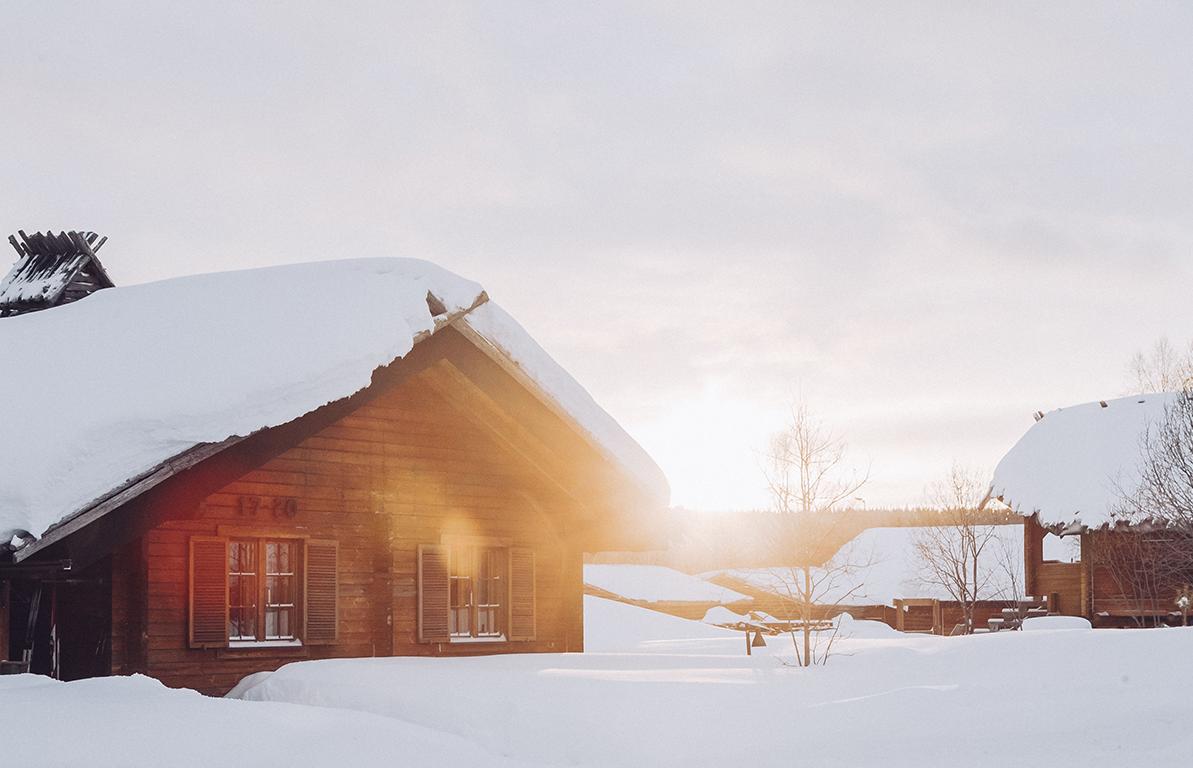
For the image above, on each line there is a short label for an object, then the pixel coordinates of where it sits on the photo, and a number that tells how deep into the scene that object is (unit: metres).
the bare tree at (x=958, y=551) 39.12
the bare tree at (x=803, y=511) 17.70
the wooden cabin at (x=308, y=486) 12.46
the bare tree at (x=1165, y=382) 55.69
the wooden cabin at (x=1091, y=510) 31.02
